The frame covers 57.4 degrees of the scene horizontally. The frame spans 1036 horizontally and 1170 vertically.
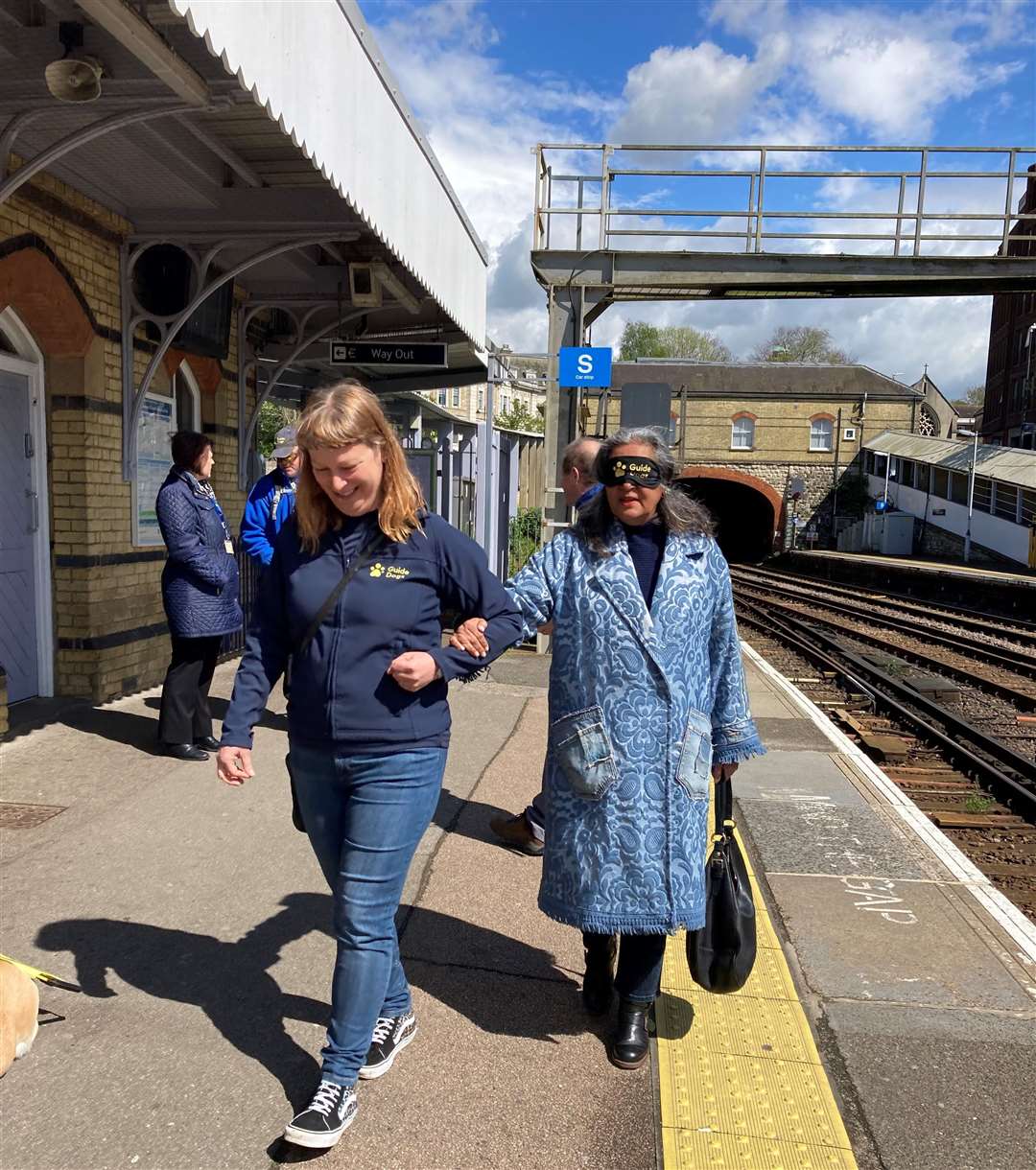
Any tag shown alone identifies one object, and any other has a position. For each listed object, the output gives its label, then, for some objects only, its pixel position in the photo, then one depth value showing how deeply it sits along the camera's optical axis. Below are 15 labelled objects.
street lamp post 30.01
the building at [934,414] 49.06
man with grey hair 4.45
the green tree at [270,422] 38.10
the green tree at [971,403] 76.50
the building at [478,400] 62.65
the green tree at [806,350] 67.19
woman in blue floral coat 2.83
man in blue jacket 5.40
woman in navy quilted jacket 5.36
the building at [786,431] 46.19
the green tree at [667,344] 72.81
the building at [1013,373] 39.84
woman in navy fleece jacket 2.46
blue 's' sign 10.27
